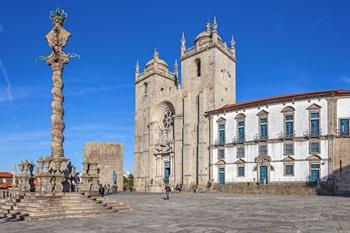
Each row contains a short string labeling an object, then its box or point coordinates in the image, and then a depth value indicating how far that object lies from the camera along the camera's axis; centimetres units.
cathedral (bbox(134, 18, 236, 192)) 4944
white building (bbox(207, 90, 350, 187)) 3838
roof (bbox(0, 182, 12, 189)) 6438
